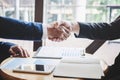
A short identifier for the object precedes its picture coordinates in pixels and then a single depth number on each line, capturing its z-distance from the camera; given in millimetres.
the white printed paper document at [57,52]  1426
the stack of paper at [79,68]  1025
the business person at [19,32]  1478
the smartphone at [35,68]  1094
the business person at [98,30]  1509
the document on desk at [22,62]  1197
